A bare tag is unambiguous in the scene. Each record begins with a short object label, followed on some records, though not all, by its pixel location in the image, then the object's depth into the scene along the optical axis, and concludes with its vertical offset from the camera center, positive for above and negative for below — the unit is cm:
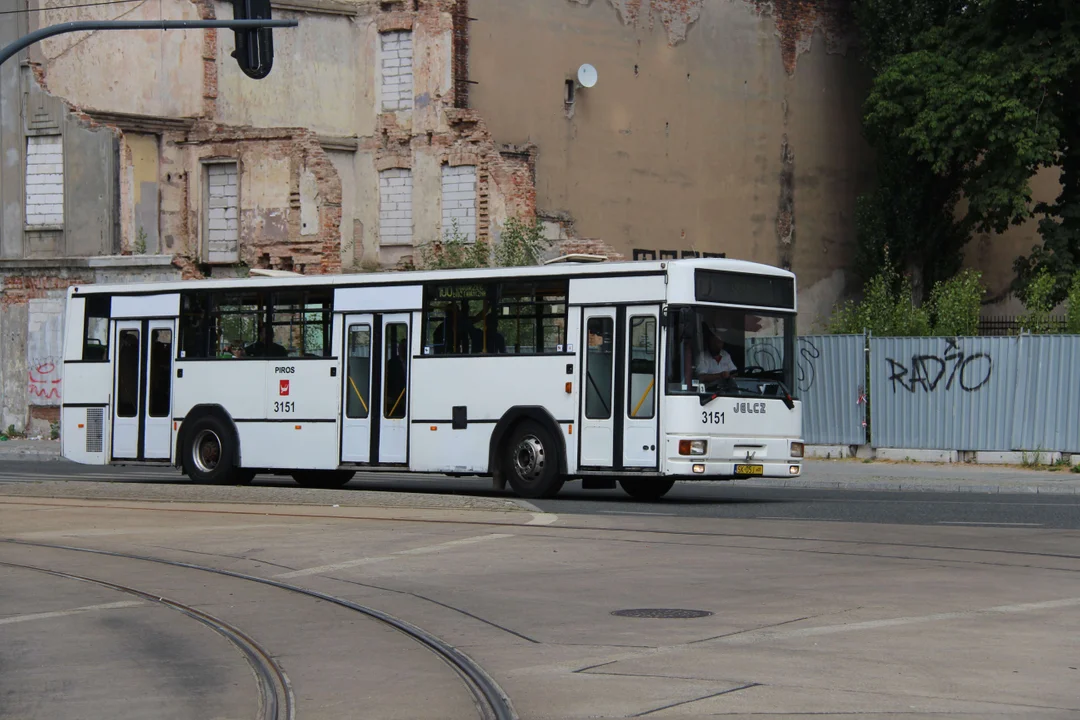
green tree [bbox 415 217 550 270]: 4053 +401
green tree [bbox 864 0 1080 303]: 4319 +819
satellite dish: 4462 +893
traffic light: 2284 +493
